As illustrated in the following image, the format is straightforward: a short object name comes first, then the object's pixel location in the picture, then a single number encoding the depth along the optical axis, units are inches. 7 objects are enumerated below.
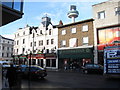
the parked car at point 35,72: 608.5
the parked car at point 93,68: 824.9
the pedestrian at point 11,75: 389.5
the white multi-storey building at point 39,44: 1422.2
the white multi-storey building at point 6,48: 2635.3
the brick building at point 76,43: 1153.4
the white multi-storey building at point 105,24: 1026.7
